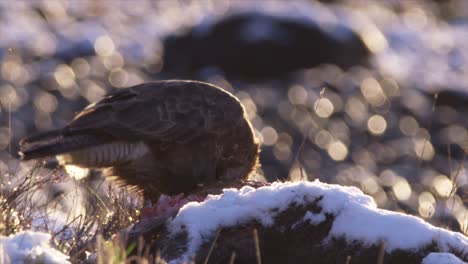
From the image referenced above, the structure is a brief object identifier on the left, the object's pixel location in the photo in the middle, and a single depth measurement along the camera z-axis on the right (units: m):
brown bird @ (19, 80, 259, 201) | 18.11
